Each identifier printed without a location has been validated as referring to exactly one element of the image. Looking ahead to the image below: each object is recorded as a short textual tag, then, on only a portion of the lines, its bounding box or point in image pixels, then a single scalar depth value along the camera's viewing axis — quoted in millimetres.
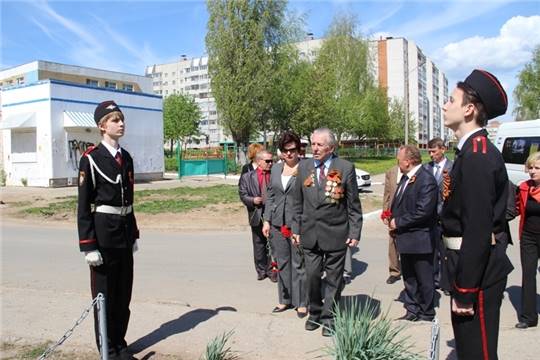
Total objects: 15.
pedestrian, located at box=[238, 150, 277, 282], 7176
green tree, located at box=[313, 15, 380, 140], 46000
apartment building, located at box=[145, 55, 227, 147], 123000
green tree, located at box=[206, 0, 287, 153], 34781
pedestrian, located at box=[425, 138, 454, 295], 6934
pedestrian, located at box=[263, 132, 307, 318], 5812
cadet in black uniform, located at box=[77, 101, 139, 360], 4096
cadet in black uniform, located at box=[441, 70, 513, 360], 2600
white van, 13539
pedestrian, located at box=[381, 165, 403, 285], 7352
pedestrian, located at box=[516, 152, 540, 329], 5059
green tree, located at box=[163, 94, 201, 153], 67938
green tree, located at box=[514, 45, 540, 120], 44375
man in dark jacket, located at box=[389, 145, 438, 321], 5508
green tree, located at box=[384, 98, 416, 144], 62575
